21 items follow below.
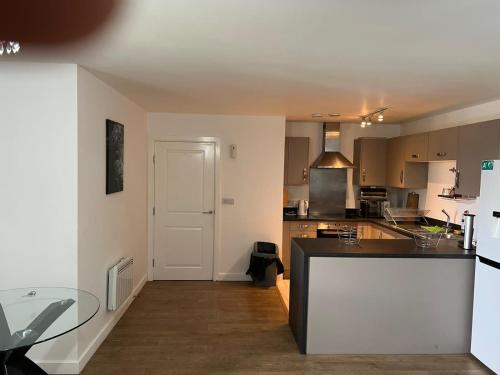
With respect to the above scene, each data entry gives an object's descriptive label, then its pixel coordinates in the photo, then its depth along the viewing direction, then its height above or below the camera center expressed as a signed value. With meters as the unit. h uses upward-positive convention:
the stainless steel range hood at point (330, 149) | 5.28 +0.38
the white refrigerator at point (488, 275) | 2.74 -0.78
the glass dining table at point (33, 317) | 1.81 -0.86
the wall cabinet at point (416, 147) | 4.40 +0.38
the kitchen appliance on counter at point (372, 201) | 5.48 -0.41
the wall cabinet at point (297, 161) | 5.27 +0.18
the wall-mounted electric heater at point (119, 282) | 3.28 -1.11
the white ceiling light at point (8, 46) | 1.78 +0.63
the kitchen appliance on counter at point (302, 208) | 5.38 -0.53
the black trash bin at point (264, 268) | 4.67 -1.28
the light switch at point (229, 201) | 4.94 -0.42
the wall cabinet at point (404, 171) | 4.88 +0.07
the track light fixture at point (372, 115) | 4.22 +0.79
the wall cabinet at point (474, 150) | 3.30 +0.27
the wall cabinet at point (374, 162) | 5.34 +0.20
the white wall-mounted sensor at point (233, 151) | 4.86 +0.28
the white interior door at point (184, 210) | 4.88 -0.56
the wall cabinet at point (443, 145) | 3.84 +0.37
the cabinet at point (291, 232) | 5.11 -0.86
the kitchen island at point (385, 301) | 3.02 -1.09
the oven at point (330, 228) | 4.99 -0.78
